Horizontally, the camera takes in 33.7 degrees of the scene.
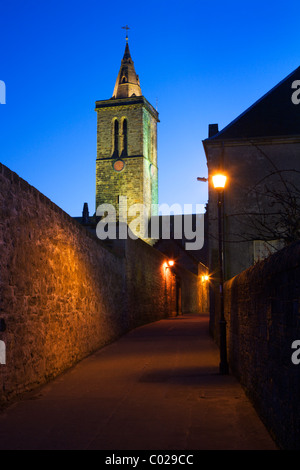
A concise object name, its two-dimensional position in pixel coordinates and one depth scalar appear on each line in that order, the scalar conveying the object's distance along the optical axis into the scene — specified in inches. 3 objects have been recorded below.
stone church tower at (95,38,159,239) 2721.5
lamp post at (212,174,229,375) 384.0
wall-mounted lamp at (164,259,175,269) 1162.5
